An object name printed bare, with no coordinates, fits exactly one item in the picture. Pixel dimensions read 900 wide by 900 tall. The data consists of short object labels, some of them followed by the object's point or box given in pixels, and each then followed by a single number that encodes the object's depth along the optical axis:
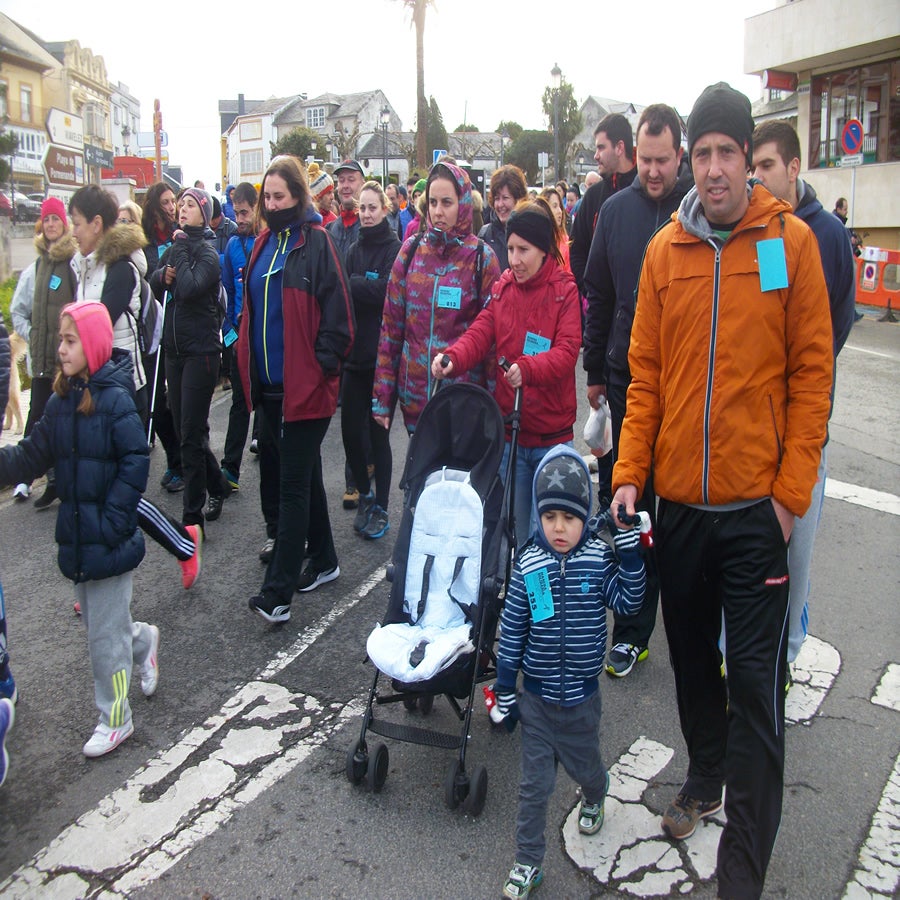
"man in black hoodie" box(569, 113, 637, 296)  5.14
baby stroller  3.18
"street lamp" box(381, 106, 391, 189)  33.47
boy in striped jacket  2.82
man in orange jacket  2.50
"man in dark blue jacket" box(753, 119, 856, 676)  3.42
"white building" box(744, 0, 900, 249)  21.66
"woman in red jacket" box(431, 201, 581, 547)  4.02
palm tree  31.95
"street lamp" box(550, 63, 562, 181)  28.22
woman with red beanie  5.85
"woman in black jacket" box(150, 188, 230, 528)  5.79
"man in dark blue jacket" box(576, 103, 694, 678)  3.91
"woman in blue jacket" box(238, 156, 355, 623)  4.57
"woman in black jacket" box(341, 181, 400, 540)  5.91
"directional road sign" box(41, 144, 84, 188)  34.97
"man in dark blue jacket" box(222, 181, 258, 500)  6.86
